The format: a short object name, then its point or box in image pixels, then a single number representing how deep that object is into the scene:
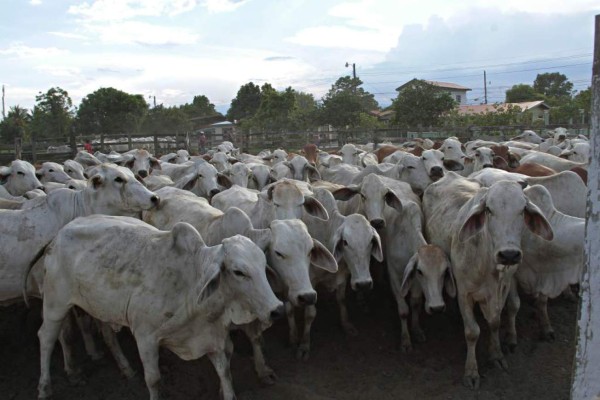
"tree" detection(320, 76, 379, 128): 35.75
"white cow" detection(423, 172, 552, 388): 4.33
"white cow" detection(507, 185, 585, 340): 5.09
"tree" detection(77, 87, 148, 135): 44.03
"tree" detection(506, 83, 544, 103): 58.44
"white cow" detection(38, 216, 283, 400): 3.85
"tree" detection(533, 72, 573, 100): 69.81
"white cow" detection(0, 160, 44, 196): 8.17
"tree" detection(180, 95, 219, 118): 73.06
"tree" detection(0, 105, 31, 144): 40.34
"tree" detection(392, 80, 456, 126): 30.45
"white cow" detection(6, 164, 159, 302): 5.21
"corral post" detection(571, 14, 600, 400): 2.23
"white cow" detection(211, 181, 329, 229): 5.51
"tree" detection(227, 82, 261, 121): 62.07
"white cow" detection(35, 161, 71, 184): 8.92
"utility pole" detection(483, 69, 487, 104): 73.06
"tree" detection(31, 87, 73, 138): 44.09
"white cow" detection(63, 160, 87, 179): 9.39
